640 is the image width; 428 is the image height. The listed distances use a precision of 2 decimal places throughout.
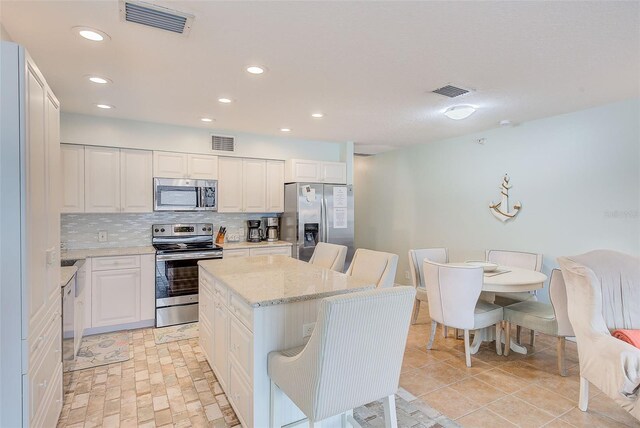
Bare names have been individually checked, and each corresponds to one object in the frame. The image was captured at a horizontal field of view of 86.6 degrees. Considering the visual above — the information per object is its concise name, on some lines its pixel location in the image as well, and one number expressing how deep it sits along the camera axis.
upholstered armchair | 2.01
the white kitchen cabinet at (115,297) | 3.71
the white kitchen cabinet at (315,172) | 4.98
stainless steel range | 4.00
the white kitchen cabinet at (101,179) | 3.90
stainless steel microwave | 4.23
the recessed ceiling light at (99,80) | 2.77
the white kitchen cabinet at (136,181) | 4.09
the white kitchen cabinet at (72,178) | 3.77
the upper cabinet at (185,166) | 4.25
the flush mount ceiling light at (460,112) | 3.23
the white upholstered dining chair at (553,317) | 2.80
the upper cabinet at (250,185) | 4.70
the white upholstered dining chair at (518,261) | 3.60
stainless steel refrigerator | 4.83
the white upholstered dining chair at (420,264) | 3.96
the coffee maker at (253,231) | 5.04
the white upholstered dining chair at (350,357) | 1.47
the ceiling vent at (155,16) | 1.79
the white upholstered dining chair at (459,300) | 2.97
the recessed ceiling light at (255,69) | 2.55
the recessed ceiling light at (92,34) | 2.02
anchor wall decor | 4.30
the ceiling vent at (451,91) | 2.95
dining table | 2.99
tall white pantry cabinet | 1.41
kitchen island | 1.87
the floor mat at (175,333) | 3.68
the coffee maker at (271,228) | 5.14
